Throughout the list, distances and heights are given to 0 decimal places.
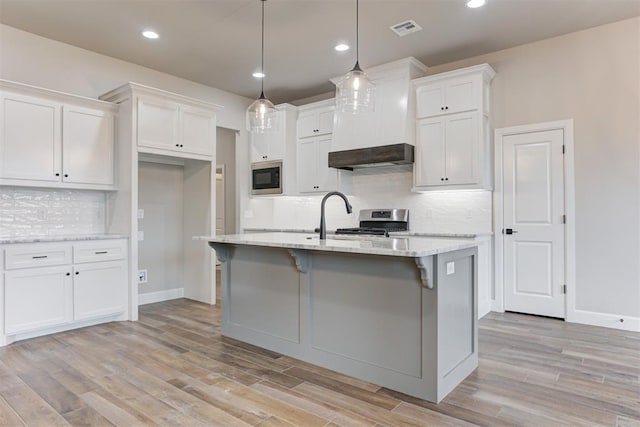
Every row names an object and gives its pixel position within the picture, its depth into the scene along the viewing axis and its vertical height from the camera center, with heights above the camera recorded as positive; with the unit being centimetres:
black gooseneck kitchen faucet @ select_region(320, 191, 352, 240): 295 -9
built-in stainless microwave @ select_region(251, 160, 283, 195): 560 +58
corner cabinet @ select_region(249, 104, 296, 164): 556 +115
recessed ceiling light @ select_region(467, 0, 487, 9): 322 +182
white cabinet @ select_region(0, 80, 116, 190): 344 +76
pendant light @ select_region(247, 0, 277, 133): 332 +89
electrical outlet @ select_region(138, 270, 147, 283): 477 -75
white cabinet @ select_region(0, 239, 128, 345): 329 -65
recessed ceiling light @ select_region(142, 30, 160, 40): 380 +184
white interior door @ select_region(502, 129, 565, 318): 402 -8
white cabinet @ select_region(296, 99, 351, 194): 526 +93
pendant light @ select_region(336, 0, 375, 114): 286 +95
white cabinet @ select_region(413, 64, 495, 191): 413 +96
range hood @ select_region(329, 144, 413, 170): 439 +72
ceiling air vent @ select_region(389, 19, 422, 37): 362 +183
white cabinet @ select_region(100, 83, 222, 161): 404 +109
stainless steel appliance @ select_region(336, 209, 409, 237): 475 -7
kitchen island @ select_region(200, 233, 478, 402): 224 -62
